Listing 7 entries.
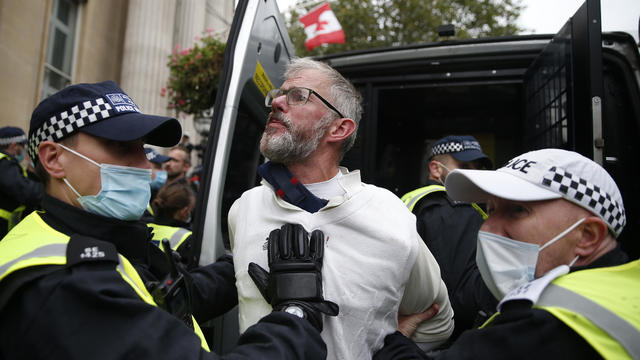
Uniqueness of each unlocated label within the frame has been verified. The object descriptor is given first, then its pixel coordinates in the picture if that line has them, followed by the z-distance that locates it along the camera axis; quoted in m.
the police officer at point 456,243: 2.18
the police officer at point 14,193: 3.78
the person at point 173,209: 2.93
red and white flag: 8.70
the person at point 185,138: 9.18
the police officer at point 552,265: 1.06
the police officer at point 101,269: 1.10
